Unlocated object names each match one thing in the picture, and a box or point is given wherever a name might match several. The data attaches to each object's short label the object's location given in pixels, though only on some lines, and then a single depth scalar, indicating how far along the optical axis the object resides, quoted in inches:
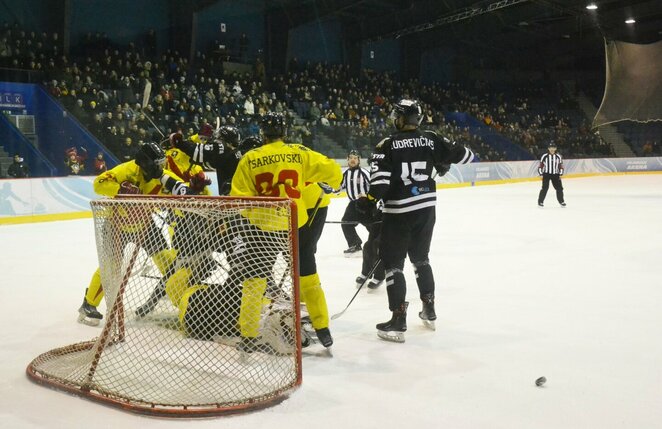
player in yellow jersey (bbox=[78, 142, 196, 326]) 155.5
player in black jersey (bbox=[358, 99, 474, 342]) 147.6
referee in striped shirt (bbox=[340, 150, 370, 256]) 245.3
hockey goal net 117.2
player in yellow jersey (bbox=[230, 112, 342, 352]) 126.7
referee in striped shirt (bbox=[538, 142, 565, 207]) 481.1
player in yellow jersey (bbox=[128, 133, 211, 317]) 159.8
